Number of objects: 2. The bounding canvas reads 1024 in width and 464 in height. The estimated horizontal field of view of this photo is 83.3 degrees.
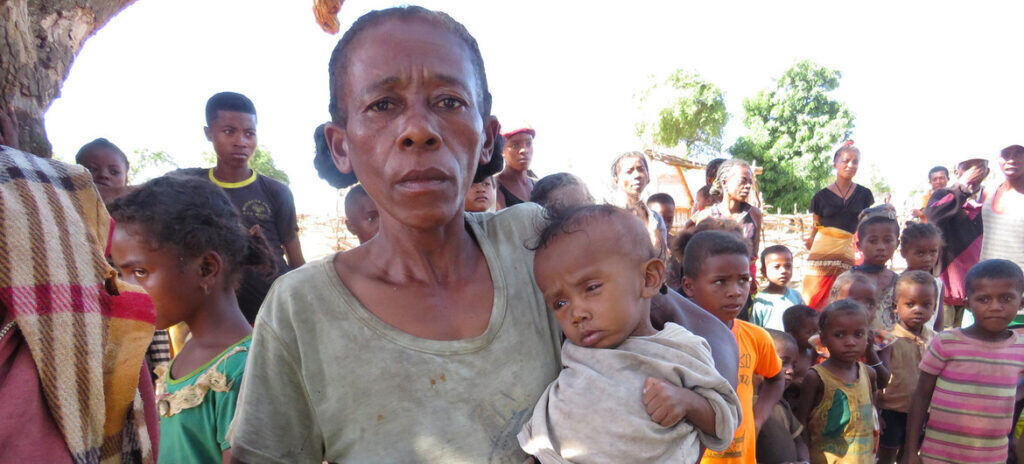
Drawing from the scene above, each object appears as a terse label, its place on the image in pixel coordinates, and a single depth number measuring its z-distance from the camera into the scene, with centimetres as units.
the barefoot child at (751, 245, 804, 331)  438
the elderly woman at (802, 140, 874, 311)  546
